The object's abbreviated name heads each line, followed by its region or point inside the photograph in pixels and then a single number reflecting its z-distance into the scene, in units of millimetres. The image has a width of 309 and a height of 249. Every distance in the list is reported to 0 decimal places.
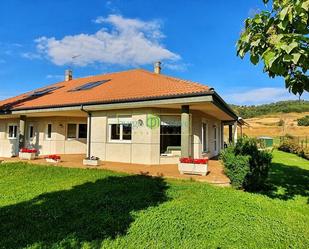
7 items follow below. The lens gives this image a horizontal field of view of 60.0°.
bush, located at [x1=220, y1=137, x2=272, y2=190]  9609
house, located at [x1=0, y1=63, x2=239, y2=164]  13328
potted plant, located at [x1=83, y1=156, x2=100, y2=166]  13898
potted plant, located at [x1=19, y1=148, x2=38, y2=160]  16798
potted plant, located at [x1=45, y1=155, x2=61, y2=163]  15141
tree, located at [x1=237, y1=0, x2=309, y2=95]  3066
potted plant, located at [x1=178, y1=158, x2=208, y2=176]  11195
